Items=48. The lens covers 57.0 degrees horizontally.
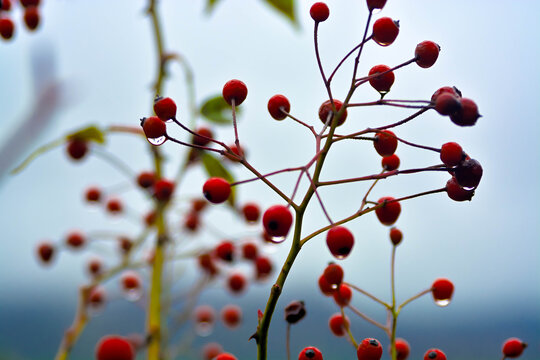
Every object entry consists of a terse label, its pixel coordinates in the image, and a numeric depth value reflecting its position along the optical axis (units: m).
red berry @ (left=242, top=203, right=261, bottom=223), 0.84
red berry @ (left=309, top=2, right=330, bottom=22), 0.41
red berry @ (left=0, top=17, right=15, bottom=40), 0.75
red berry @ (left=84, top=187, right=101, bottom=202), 0.95
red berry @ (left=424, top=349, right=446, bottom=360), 0.40
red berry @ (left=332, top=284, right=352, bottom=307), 0.44
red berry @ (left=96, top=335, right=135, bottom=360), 0.35
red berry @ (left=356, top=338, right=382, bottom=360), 0.36
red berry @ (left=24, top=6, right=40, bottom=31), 0.80
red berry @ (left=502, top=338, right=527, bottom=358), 0.45
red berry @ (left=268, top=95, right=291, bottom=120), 0.42
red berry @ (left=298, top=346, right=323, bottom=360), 0.37
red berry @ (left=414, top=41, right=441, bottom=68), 0.39
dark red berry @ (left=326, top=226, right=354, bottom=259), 0.34
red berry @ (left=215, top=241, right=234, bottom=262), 0.70
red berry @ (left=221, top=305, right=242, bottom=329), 0.90
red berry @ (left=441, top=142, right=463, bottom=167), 0.36
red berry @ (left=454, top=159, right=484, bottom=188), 0.35
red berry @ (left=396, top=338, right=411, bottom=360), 0.46
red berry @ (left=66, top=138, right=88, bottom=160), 0.80
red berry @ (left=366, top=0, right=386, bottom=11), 0.38
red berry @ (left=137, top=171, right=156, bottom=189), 0.77
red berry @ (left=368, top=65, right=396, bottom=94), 0.40
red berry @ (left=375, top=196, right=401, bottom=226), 0.41
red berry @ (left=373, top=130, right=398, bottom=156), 0.39
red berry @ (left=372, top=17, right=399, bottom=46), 0.39
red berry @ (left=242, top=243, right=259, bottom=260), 0.81
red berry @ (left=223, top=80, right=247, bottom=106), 0.41
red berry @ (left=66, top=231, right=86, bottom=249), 0.93
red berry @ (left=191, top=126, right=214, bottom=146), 0.79
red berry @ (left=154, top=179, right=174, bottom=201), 0.72
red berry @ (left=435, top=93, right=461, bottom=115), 0.32
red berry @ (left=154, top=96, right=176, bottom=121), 0.38
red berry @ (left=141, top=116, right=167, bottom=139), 0.37
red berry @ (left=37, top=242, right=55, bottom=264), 0.95
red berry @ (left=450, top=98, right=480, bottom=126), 0.33
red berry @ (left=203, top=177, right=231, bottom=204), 0.37
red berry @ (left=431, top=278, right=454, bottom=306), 0.47
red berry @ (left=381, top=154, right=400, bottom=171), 0.43
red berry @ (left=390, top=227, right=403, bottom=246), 0.46
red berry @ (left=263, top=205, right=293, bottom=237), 0.33
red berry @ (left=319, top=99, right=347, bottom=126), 0.39
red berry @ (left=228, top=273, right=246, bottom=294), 0.92
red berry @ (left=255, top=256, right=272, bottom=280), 0.82
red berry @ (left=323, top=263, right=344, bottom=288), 0.38
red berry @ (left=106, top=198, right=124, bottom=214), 1.00
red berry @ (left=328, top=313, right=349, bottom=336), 0.48
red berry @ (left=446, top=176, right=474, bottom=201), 0.36
